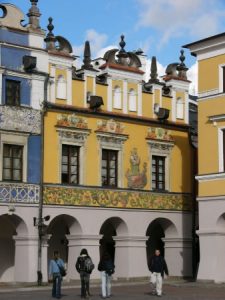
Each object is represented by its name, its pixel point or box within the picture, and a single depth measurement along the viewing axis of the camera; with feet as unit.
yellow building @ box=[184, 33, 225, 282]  100.17
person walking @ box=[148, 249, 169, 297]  80.28
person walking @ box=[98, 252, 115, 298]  77.77
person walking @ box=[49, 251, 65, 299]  77.92
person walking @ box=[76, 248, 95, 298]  77.05
